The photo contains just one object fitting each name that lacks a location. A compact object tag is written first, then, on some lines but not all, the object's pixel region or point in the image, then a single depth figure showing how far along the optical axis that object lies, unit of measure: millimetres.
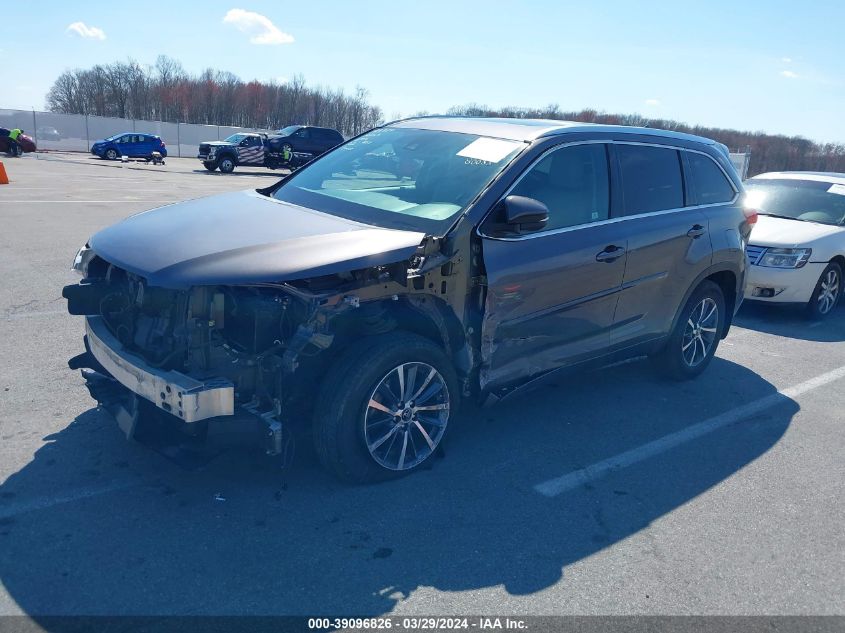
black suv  33344
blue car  36375
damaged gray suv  3516
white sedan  8297
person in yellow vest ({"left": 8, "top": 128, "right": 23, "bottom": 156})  32344
